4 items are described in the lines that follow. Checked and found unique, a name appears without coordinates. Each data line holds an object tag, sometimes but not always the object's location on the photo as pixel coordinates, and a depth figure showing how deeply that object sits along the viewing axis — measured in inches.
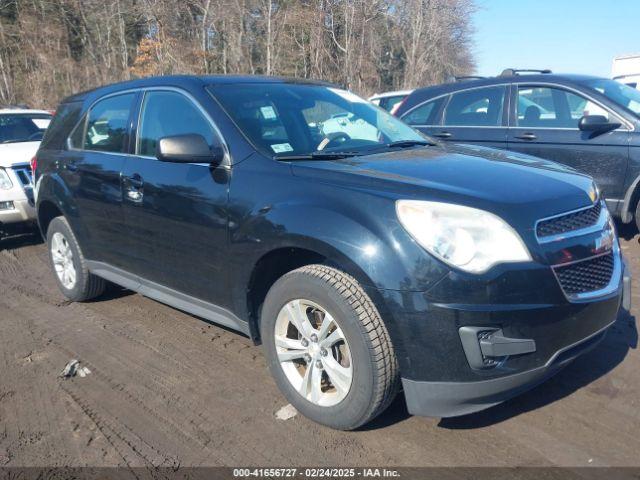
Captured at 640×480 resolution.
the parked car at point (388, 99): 471.5
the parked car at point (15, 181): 273.6
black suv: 93.0
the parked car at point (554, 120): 219.8
